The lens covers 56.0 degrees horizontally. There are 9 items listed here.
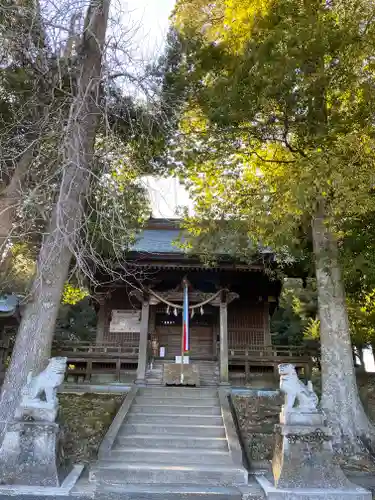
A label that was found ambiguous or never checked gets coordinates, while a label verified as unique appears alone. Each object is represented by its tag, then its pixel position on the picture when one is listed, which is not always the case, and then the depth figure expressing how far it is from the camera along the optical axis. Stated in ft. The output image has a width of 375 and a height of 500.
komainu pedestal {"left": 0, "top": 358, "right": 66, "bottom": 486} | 15.69
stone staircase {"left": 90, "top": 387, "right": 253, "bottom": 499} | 17.44
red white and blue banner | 30.94
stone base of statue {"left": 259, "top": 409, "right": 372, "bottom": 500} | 15.53
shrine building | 35.50
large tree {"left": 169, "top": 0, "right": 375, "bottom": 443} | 22.09
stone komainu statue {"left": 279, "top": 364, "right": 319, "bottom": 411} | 17.35
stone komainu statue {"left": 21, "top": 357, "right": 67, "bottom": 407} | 16.83
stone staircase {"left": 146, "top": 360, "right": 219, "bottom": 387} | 33.06
